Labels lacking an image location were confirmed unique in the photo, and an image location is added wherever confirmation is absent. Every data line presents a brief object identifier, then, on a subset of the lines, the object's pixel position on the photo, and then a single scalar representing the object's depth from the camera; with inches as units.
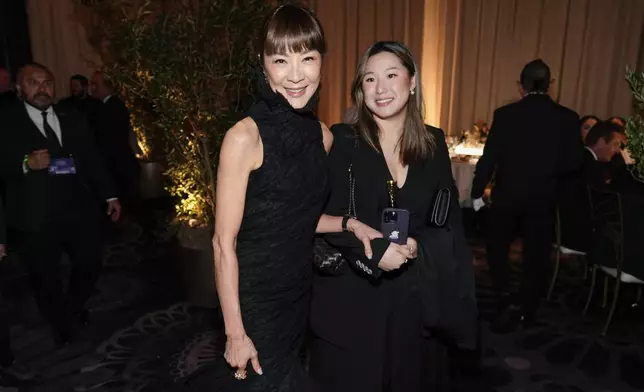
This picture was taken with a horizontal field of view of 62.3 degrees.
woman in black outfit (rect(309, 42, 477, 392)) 77.7
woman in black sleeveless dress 61.1
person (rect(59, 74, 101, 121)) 225.3
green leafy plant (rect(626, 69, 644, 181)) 92.6
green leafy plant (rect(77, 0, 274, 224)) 132.3
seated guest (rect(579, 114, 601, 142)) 199.2
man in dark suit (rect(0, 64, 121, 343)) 121.8
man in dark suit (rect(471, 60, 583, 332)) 135.9
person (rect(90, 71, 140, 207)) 219.6
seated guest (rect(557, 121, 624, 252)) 148.5
